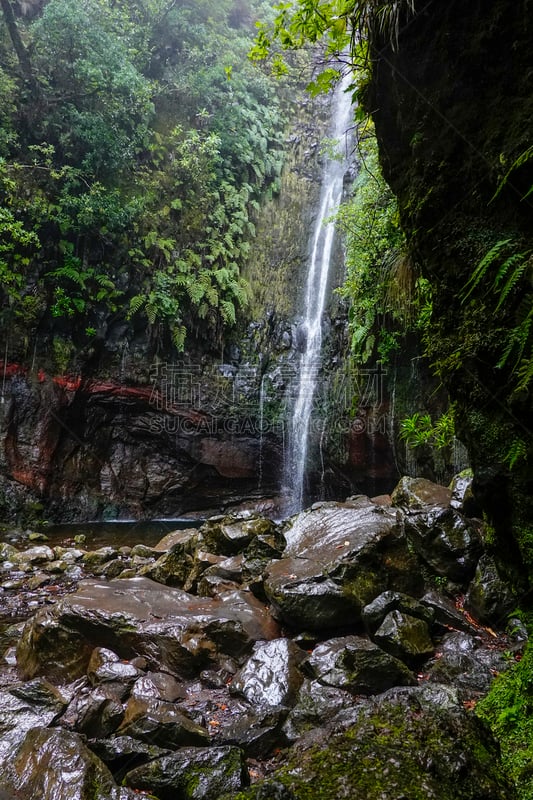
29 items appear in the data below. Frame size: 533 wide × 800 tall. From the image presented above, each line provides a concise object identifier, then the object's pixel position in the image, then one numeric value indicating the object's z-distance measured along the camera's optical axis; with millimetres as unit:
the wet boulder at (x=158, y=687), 3404
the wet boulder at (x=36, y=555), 7599
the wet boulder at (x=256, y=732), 2715
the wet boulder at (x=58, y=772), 2121
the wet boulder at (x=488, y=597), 3926
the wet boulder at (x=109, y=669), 3543
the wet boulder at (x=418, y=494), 5453
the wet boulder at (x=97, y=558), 7559
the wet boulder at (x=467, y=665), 3098
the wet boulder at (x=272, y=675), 3330
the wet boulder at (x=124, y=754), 2549
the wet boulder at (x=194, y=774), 2148
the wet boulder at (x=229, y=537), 6317
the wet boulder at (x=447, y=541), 4707
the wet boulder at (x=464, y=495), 5117
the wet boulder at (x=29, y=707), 3037
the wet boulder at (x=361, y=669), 3174
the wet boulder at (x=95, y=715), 3029
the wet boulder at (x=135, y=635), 3859
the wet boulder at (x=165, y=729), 2771
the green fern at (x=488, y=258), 1864
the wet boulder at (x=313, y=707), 2820
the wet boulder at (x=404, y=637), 3492
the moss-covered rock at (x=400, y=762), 1737
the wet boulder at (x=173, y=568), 5828
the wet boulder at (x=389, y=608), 3797
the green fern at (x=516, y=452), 1970
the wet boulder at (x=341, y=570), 4023
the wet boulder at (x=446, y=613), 3934
